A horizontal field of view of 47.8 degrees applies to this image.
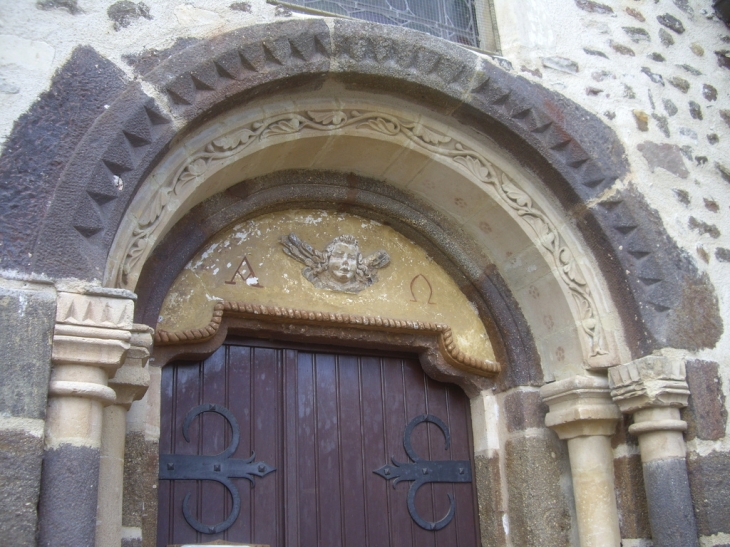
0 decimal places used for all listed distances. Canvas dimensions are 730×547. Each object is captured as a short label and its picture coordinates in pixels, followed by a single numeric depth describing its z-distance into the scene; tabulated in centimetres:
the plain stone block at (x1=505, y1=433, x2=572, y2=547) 352
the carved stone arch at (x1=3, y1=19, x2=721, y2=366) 283
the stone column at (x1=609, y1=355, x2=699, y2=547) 318
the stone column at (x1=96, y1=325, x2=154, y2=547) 266
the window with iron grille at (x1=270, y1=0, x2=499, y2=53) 385
